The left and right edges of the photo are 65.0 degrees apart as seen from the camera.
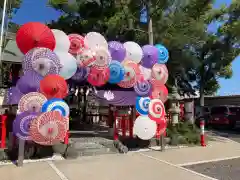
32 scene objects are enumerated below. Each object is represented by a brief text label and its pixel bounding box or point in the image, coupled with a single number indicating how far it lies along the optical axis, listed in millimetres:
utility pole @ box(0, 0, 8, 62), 7512
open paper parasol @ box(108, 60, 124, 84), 6328
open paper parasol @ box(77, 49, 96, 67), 5975
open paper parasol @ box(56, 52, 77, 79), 5579
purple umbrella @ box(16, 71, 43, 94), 5173
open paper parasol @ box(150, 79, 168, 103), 6775
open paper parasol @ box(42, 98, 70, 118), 5179
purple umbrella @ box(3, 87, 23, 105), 5340
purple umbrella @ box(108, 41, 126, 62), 6385
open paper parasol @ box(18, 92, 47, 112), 5085
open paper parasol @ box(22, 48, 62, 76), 5187
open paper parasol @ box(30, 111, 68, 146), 4994
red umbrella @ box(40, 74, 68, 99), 5208
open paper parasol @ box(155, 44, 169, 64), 7086
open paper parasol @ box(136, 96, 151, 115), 6520
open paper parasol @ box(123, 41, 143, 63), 6579
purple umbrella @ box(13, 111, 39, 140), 5002
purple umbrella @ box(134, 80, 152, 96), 6638
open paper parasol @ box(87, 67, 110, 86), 6135
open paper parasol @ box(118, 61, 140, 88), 6434
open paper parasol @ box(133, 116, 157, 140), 6397
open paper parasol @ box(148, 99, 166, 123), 6515
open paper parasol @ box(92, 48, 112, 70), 6066
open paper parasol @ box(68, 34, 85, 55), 5986
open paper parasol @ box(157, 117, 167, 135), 6631
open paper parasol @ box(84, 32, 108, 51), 6106
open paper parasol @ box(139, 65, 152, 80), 6798
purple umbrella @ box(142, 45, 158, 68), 6782
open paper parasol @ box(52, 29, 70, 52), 5585
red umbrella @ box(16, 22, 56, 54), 5168
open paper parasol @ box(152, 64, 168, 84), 6819
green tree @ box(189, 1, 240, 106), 17091
